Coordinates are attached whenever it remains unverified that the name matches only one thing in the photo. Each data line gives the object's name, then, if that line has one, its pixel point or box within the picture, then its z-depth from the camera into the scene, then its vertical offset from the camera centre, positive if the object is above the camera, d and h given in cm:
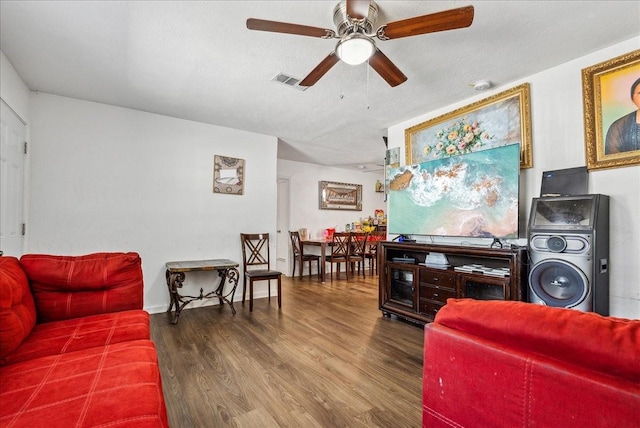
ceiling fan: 162 +110
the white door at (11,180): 245 +36
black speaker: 199 -21
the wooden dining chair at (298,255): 593 -69
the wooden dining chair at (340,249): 581 -56
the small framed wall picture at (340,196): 660 +58
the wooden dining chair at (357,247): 598 -53
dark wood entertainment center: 244 -53
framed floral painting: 272 +97
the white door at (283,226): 627 -11
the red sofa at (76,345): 98 -62
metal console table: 334 -68
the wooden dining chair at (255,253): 416 -47
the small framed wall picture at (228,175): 408 +64
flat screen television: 263 +26
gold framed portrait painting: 215 +84
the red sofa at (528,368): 63 -35
